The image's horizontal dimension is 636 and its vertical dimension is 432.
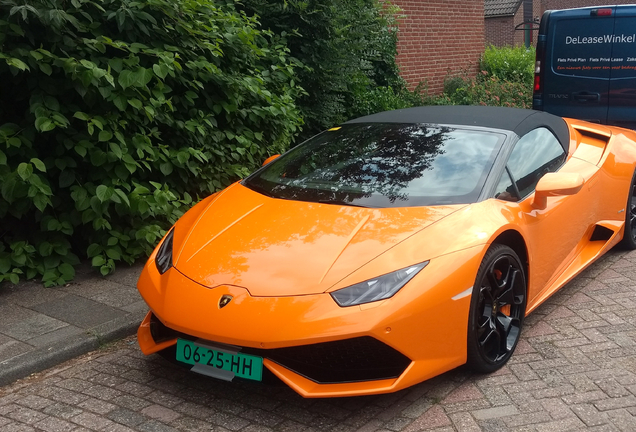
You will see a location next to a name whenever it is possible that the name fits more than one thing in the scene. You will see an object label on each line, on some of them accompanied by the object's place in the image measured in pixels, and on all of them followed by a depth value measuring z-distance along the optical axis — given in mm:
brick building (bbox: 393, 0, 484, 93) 13125
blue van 8188
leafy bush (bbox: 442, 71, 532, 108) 12508
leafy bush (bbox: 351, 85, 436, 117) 9789
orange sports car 2967
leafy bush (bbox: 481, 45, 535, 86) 14898
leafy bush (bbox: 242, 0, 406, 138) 7457
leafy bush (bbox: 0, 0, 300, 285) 4559
